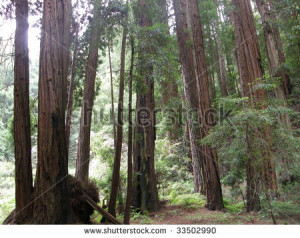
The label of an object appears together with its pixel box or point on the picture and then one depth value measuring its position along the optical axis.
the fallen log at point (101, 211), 6.04
